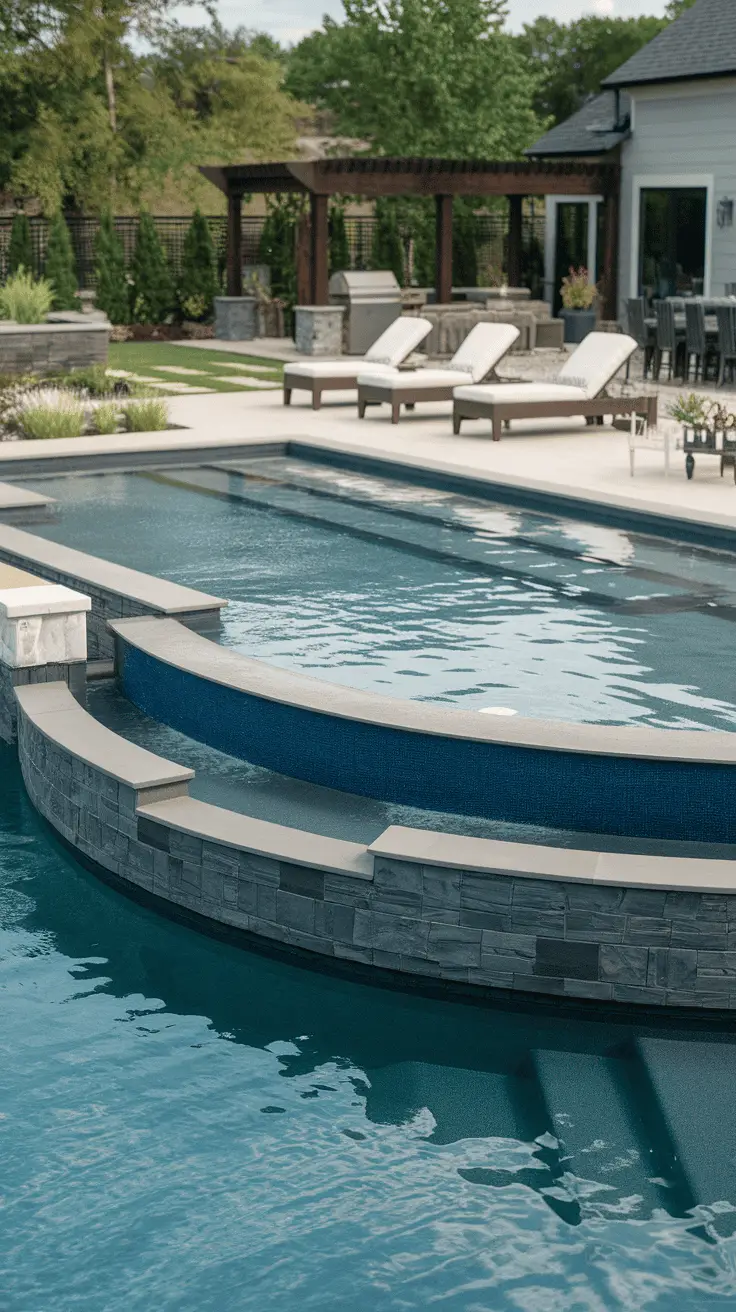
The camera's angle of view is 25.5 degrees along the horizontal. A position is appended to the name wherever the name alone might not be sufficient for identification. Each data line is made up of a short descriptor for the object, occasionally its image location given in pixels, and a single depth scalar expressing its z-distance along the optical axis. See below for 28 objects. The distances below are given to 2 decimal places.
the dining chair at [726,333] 18.88
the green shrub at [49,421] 16.05
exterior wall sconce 23.59
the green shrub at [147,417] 16.53
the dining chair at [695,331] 19.28
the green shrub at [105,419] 16.36
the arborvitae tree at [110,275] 28.38
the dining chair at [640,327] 20.70
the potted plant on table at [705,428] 13.07
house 23.73
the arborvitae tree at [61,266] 28.22
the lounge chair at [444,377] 17.14
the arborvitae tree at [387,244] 28.91
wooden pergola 23.45
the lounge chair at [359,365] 18.06
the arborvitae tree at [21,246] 28.92
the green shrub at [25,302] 20.88
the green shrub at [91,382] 18.86
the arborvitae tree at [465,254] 30.62
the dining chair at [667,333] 20.13
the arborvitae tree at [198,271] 28.81
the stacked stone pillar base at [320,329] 23.73
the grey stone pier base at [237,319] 26.94
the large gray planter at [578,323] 25.78
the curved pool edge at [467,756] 6.00
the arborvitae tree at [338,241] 28.98
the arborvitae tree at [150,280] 28.44
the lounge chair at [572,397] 15.75
